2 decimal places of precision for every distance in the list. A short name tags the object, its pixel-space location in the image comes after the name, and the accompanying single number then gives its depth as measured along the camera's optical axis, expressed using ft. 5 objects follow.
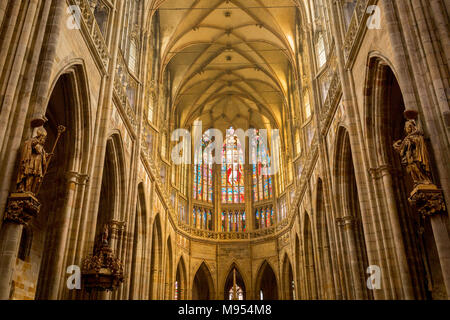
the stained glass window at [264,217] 115.55
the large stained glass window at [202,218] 115.70
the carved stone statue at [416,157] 27.50
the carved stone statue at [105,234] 42.99
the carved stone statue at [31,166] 27.43
